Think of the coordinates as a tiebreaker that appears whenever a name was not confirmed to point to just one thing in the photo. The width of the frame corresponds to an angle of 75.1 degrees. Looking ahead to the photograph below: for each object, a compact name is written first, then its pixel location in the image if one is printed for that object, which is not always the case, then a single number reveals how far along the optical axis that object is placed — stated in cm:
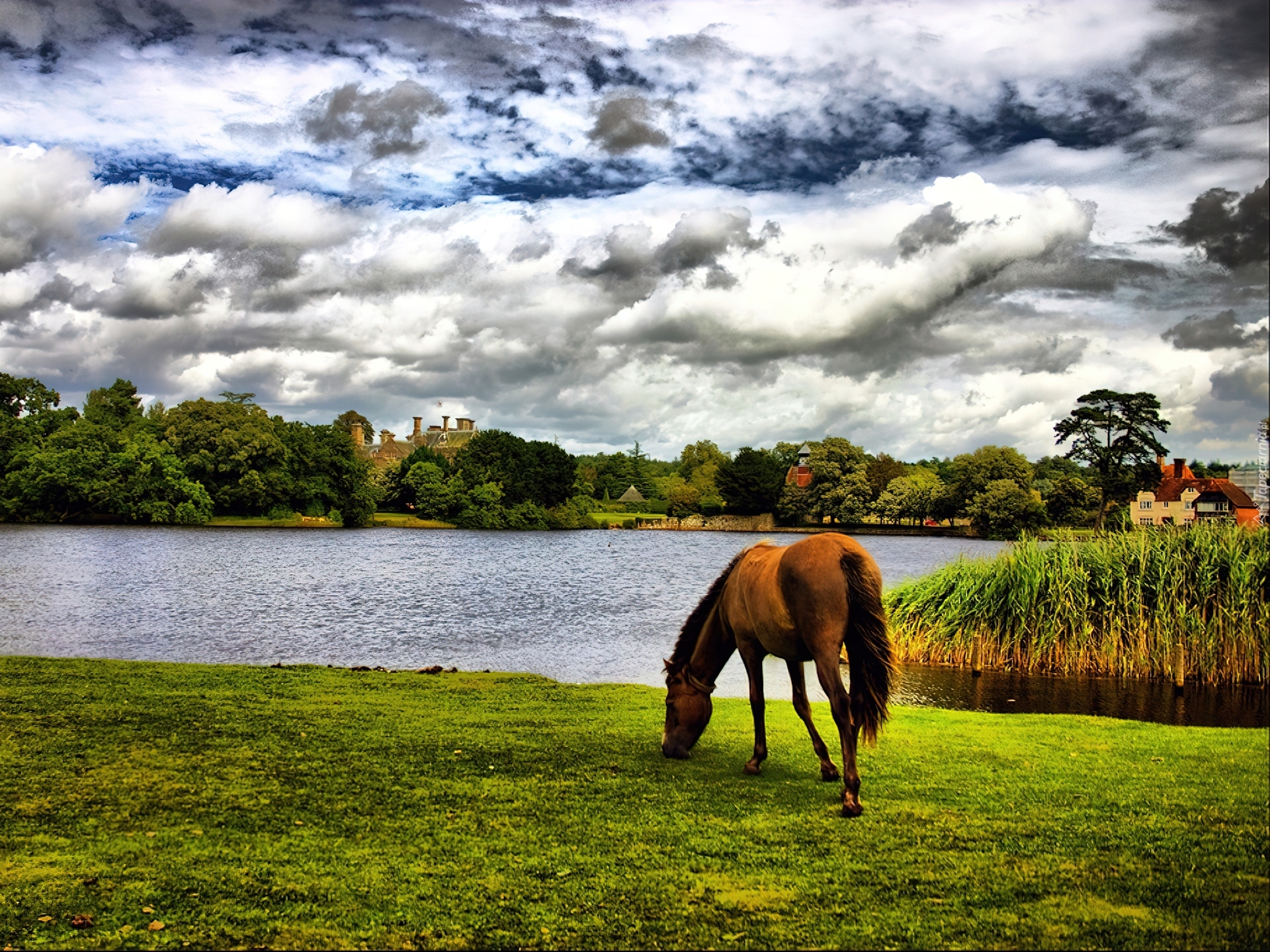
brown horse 639
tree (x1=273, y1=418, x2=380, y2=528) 7675
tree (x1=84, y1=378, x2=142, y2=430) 7812
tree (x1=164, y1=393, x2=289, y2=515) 7206
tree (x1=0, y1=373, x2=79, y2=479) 7050
